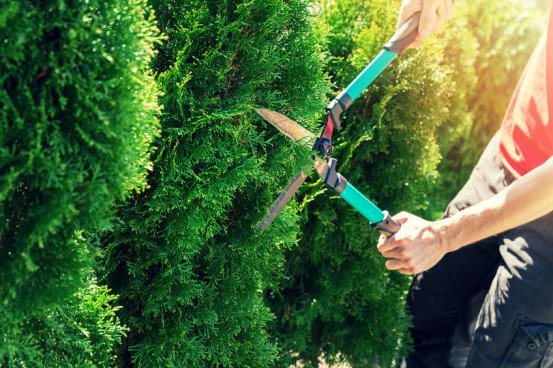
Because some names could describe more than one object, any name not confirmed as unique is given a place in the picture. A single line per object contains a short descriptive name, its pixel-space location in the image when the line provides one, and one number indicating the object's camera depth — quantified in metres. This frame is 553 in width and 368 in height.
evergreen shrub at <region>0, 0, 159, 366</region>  1.41
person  2.29
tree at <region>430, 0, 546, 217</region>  4.34
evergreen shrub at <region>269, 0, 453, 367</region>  2.94
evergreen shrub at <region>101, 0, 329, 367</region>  1.99
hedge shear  2.17
